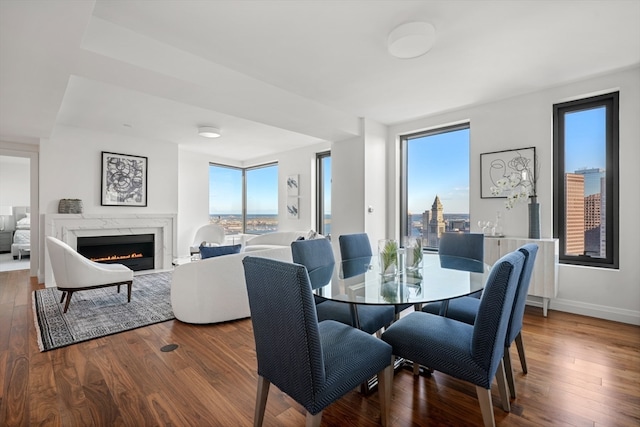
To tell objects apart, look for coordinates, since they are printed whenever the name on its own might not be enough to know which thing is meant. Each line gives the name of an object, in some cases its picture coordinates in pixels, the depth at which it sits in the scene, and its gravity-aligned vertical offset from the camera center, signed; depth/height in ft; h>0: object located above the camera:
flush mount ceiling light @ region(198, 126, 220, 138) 16.43 +4.52
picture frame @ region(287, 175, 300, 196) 21.71 +2.03
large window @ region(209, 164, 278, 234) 24.39 +1.27
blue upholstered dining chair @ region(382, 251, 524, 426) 4.52 -2.16
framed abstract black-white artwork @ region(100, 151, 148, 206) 17.47 +2.02
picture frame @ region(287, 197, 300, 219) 21.85 +0.36
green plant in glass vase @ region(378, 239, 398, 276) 7.14 -1.05
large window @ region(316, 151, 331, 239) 20.51 +1.41
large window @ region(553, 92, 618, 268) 10.59 +1.15
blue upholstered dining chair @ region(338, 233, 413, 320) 9.95 -1.15
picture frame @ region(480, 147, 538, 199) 11.86 +1.86
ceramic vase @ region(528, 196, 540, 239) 11.21 -0.30
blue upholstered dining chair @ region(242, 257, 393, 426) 4.03 -2.13
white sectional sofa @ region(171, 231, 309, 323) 9.98 -2.59
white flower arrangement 11.75 +0.95
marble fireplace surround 15.48 -0.81
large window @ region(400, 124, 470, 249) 14.42 +1.47
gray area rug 9.28 -3.66
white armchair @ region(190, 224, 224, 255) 21.93 -1.58
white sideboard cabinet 10.52 -2.00
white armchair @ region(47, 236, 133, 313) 10.99 -2.08
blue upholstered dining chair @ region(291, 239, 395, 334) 6.80 -2.20
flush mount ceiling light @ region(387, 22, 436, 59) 7.46 +4.43
